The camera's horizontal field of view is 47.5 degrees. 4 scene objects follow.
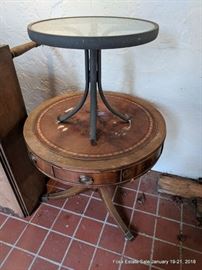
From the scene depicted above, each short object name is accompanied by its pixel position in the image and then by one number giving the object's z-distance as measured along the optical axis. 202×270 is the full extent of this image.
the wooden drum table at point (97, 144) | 0.71
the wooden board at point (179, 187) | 1.25
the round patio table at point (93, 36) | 0.54
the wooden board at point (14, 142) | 0.89
